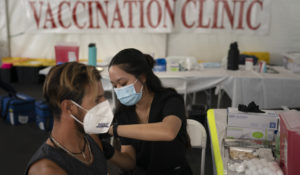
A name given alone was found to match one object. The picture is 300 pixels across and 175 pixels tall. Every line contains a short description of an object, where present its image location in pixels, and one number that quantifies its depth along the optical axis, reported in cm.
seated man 108
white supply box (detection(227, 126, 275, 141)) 151
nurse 161
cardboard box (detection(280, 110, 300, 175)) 112
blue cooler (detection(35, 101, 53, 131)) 340
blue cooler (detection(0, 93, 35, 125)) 360
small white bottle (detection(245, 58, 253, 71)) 344
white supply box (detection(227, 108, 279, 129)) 147
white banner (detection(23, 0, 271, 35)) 478
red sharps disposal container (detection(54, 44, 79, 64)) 373
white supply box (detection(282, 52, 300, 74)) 331
